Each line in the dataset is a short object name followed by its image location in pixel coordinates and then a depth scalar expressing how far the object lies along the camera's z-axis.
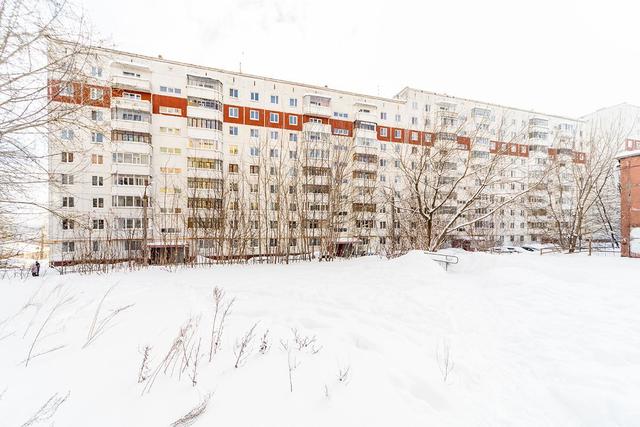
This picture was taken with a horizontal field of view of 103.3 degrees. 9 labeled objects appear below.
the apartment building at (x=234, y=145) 12.05
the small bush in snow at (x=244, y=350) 3.08
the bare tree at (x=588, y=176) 18.45
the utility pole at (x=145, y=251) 11.15
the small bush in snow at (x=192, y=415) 2.12
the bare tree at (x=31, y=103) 4.27
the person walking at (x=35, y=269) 14.39
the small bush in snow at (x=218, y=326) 3.34
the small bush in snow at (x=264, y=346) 3.42
